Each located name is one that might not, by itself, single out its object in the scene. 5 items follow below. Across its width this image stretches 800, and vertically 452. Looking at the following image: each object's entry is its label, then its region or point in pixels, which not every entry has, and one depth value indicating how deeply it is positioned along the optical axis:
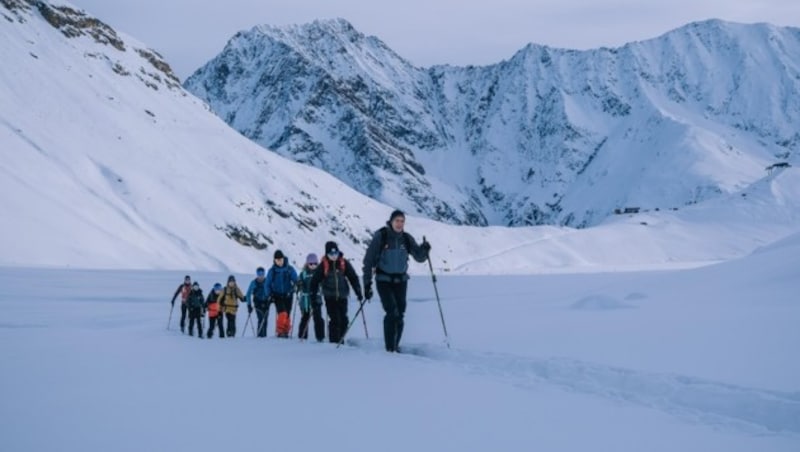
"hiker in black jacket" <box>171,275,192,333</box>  20.64
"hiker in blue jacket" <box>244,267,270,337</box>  16.50
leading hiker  10.54
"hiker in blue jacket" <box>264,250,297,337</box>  15.55
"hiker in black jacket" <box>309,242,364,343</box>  12.78
